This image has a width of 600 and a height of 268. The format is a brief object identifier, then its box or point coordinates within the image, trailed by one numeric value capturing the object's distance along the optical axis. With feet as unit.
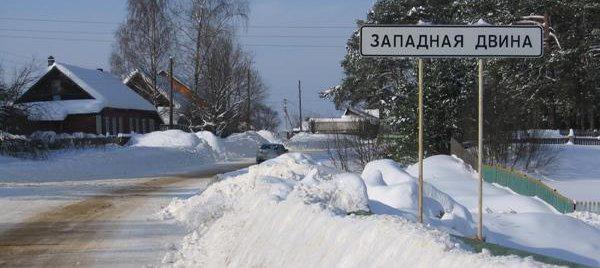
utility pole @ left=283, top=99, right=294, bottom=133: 440.74
